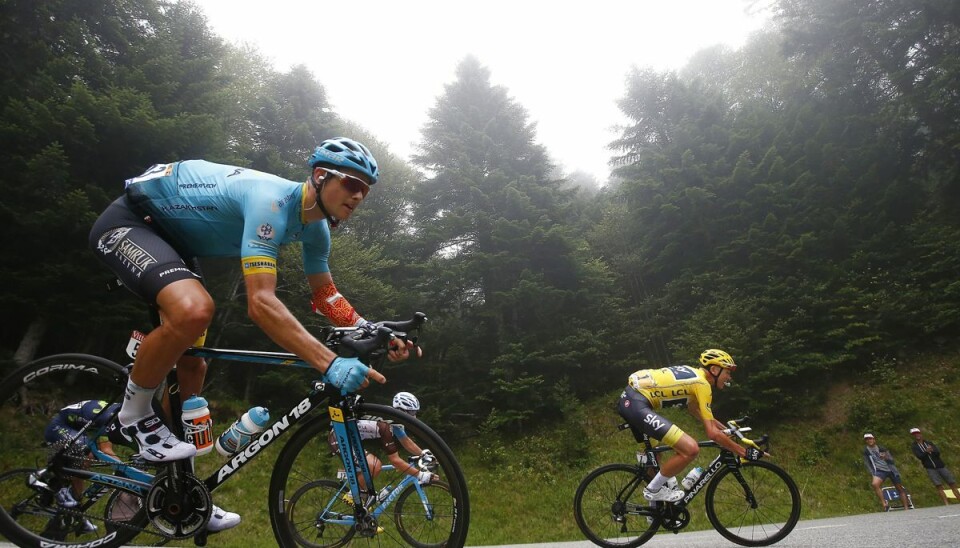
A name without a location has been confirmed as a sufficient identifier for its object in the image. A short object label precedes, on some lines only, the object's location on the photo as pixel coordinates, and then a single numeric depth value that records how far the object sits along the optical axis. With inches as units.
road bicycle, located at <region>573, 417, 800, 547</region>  190.2
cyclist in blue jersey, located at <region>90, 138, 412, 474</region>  84.1
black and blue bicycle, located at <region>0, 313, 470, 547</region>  88.7
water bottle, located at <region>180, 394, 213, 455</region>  96.5
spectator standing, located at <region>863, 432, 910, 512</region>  396.5
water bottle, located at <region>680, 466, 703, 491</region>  198.2
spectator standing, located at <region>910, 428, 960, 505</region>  393.4
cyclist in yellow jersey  189.3
